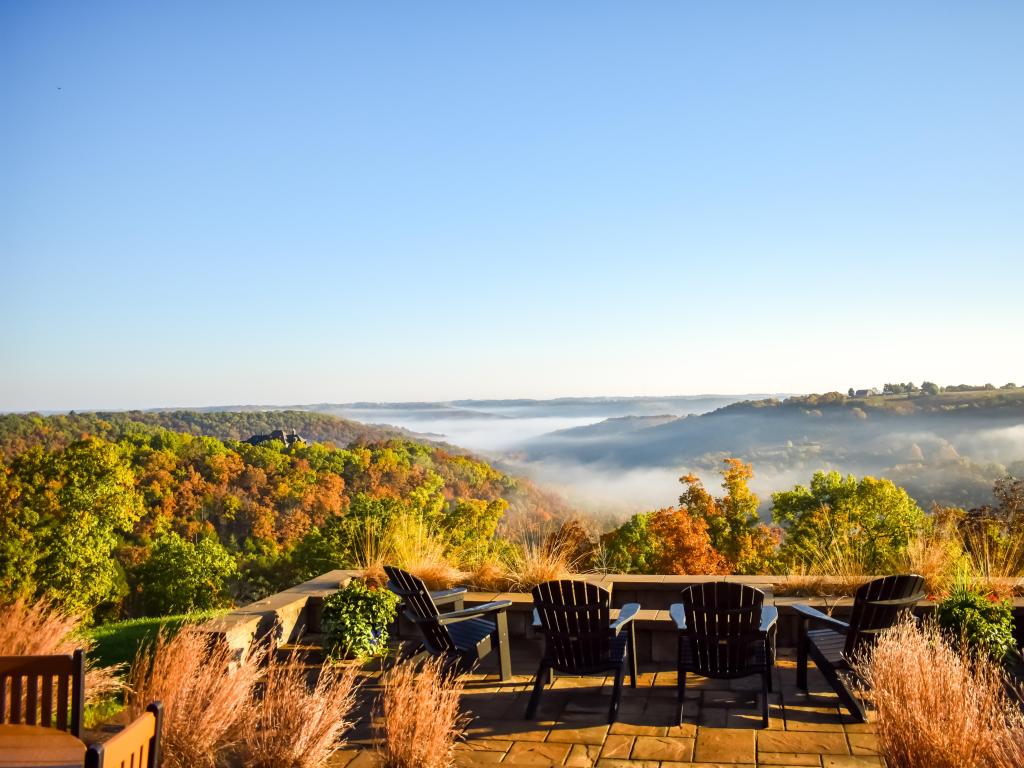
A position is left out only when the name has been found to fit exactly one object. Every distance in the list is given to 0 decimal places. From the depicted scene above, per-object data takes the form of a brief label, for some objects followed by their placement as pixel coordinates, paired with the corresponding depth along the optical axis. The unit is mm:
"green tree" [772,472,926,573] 21688
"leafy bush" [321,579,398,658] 5488
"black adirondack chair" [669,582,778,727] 4312
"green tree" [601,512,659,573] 23938
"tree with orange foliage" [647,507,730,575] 24016
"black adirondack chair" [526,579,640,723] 4484
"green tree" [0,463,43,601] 17922
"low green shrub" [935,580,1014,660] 4844
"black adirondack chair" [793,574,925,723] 4320
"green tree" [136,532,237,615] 21828
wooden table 2271
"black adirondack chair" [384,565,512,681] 4773
